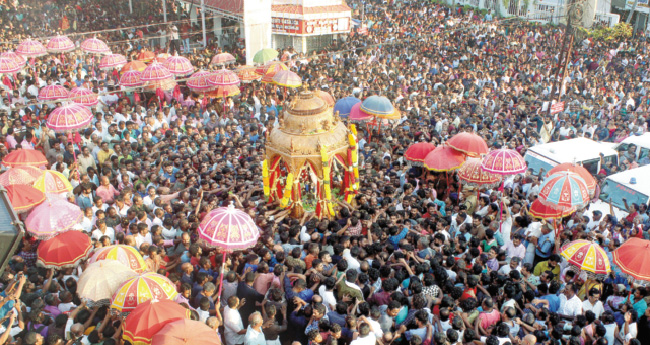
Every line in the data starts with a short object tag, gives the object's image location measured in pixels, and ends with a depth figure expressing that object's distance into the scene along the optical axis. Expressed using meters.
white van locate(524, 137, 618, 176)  11.39
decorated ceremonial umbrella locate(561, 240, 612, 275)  7.50
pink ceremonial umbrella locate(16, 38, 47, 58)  17.21
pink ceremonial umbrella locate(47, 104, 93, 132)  10.97
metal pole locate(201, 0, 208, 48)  21.97
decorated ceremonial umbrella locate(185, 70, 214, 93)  15.15
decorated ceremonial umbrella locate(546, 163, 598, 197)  9.70
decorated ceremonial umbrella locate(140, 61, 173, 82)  14.64
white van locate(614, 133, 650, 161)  12.22
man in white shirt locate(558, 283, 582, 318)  7.11
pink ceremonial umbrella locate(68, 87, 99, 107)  13.59
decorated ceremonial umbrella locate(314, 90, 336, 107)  13.96
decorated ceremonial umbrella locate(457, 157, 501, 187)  10.10
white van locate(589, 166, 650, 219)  10.05
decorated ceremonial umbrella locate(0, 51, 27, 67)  16.12
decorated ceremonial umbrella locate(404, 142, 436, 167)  11.21
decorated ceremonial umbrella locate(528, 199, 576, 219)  9.05
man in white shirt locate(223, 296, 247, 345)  6.83
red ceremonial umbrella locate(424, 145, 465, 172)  10.52
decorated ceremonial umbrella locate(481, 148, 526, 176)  9.56
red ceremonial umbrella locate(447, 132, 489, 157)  10.45
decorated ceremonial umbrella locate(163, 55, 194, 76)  16.42
